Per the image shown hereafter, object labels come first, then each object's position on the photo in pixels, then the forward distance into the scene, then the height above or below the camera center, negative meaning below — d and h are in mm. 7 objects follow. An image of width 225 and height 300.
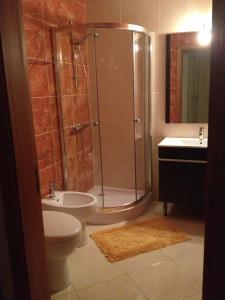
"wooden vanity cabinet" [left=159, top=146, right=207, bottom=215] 2613 -815
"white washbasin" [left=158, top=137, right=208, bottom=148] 2645 -522
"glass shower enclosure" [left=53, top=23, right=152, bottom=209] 2867 -218
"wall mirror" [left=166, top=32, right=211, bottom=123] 2807 +122
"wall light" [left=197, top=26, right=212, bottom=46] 2732 +515
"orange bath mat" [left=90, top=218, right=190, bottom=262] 2288 -1289
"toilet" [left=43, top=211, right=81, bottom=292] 1726 -917
